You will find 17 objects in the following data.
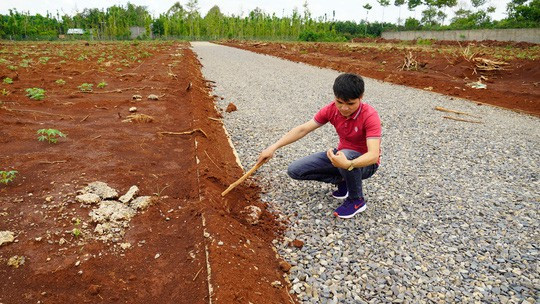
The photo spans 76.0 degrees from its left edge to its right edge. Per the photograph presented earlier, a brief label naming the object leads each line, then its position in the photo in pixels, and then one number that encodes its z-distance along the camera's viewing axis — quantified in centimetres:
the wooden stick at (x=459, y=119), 762
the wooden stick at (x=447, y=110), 822
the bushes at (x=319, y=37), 4781
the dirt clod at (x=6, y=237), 270
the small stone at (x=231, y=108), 825
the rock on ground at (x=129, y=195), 342
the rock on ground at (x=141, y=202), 338
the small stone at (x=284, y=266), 287
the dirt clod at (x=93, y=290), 236
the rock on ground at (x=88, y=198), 330
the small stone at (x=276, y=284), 269
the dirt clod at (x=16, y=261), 253
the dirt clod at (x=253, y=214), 353
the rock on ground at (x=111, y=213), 312
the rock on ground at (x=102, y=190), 345
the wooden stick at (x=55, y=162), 410
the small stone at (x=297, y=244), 319
